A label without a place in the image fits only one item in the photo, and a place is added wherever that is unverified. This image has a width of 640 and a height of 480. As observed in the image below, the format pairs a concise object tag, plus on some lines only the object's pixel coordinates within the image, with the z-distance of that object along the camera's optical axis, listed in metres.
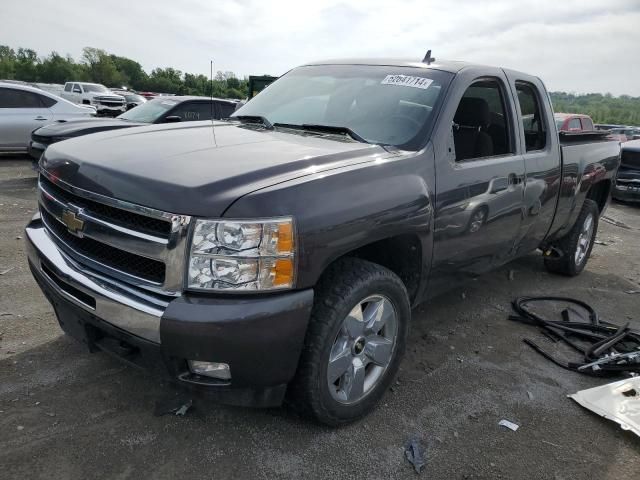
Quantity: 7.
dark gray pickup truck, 2.04
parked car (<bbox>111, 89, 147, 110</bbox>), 26.65
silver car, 10.05
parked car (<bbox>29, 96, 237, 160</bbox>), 7.60
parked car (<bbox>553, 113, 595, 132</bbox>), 11.80
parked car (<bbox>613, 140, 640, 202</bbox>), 10.45
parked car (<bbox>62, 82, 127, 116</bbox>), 25.28
